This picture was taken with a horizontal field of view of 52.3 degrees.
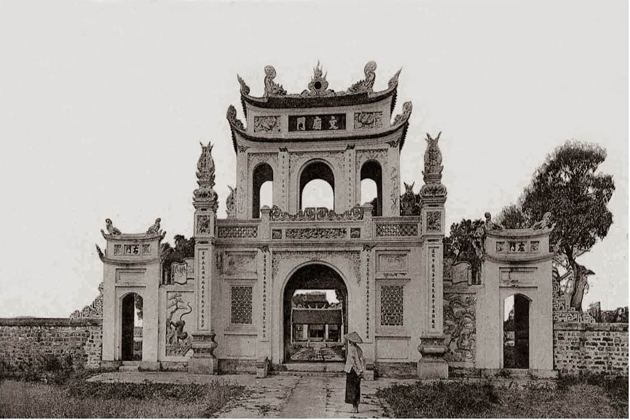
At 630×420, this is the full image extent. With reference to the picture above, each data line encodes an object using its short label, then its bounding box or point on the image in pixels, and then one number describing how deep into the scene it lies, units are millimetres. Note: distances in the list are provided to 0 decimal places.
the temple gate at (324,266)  17391
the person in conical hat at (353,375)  11797
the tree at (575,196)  26562
